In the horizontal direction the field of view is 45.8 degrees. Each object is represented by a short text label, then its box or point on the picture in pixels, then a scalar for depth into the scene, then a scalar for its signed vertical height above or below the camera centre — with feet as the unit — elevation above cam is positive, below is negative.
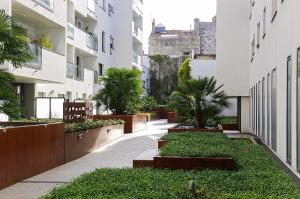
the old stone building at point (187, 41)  202.75 +37.74
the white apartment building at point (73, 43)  53.25 +13.66
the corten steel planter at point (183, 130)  40.81 -2.85
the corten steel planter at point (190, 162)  21.89 -3.53
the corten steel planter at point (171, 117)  108.46 -3.56
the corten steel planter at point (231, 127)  76.76 -4.66
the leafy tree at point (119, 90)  71.36 +3.08
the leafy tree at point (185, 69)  121.61 +12.51
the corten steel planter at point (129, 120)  68.75 -2.96
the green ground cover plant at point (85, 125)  38.76 -2.53
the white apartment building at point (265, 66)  27.84 +5.13
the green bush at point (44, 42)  56.97 +10.21
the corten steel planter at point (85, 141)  37.43 -4.42
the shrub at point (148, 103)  116.41 +0.77
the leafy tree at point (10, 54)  23.84 +3.60
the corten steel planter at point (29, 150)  25.87 -3.77
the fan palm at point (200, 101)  45.93 +0.58
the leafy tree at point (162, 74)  146.90 +13.13
